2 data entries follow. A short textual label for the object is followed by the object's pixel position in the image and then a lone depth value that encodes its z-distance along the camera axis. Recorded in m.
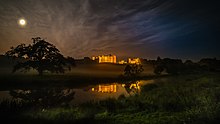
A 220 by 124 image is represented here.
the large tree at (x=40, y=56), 35.44
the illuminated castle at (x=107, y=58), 185.45
